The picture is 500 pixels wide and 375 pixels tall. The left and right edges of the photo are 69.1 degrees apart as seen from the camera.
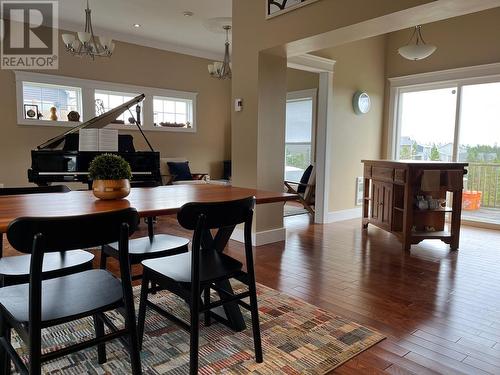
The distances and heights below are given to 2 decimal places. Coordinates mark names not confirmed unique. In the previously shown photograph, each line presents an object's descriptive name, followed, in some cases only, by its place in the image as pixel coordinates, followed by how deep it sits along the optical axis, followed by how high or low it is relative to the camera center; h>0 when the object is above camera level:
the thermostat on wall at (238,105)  4.23 +0.57
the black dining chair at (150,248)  2.05 -0.57
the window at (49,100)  5.79 +0.85
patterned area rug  1.82 -1.07
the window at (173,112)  7.18 +0.83
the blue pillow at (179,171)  6.92 -0.34
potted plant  1.91 -0.13
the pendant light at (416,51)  4.21 +1.24
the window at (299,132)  6.96 +0.45
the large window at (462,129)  5.21 +0.43
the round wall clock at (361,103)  5.62 +0.84
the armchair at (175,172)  6.81 -0.37
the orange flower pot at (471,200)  5.44 -0.64
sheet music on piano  3.84 +0.13
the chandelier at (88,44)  4.43 +1.36
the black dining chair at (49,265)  1.69 -0.57
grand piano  4.61 -0.10
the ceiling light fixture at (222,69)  5.81 +1.36
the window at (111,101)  6.44 +0.92
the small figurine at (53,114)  5.96 +0.61
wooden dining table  1.62 -0.26
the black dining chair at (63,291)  1.20 -0.58
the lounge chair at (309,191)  5.71 -0.57
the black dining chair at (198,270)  1.58 -0.57
